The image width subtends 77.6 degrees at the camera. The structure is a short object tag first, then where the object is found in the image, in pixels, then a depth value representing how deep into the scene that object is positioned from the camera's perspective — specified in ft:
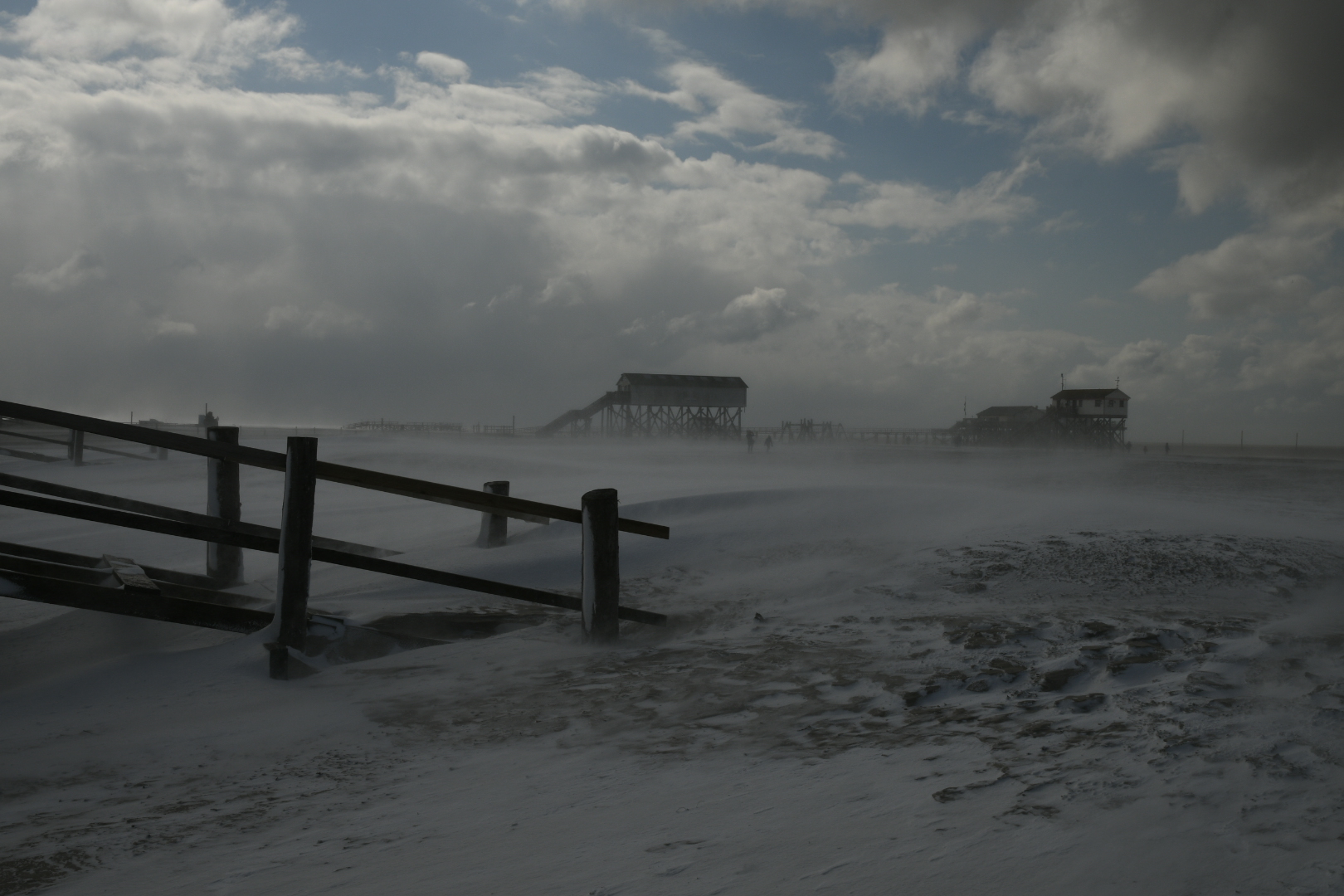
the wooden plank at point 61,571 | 21.11
